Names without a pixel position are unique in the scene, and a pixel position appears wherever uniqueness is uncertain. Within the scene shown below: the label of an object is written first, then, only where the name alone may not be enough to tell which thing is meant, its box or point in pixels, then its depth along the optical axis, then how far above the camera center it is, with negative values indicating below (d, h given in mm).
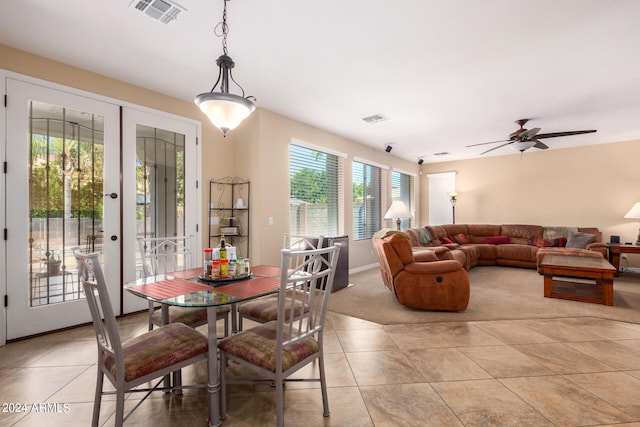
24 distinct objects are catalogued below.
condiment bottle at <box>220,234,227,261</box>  2119 -248
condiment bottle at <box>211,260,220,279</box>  2061 -367
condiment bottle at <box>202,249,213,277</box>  2115 -326
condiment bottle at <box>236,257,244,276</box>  2152 -375
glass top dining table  1611 -446
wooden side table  5113 -632
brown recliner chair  3539 -771
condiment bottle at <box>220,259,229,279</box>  2072 -362
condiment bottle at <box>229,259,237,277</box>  2113 -369
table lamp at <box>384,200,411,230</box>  6086 +93
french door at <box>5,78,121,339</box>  2734 +178
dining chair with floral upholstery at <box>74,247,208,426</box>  1376 -706
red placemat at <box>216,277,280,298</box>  1729 -445
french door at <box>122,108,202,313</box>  3412 +423
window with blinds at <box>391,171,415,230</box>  7567 +685
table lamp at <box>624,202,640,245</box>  5395 +23
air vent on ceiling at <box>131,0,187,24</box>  2098 +1514
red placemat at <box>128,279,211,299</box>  1722 -444
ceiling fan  4365 +1189
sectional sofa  5750 -574
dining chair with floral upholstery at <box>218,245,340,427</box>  1524 -727
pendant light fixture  1966 +756
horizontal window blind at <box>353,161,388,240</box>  6259 +379
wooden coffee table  3802 -801
